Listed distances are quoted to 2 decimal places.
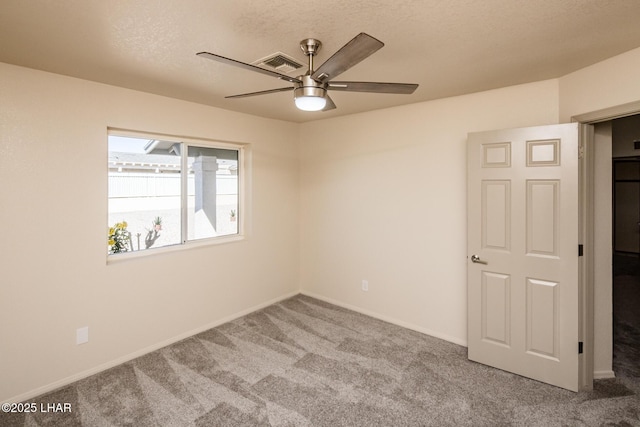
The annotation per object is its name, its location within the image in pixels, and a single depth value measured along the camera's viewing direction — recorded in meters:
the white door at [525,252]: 2.46
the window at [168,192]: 3.05
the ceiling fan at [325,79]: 1.47
